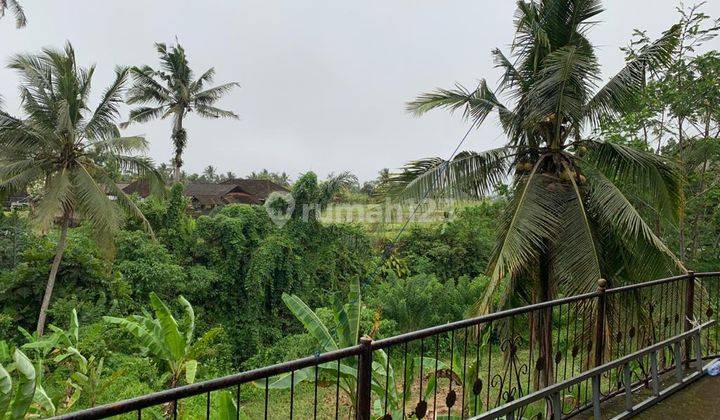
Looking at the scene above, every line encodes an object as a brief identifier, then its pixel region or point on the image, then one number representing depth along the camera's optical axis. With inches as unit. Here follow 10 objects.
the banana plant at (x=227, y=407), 102.4
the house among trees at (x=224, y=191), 1228.5
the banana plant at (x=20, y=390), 96.5
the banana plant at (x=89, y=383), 273.0
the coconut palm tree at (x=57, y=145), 405.1
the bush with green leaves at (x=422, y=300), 486.6
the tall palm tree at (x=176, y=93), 846.5
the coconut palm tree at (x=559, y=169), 210.4
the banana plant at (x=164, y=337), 243.1
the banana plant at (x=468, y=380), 106.8
